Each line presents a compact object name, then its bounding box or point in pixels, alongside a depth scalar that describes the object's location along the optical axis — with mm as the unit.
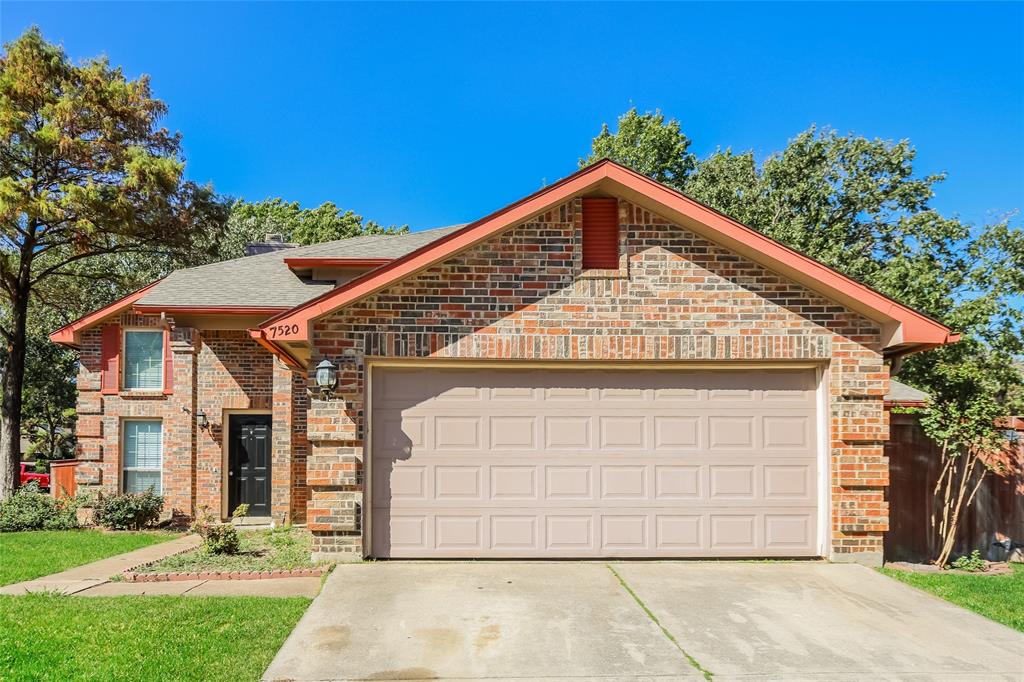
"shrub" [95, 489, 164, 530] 12562
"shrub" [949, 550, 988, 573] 8797
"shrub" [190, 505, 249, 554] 9117
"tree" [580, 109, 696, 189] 32125
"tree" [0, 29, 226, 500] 14727
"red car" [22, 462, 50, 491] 19141
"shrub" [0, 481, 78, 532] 12789
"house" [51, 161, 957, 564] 8258
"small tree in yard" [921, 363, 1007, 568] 8812
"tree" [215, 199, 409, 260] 44312
